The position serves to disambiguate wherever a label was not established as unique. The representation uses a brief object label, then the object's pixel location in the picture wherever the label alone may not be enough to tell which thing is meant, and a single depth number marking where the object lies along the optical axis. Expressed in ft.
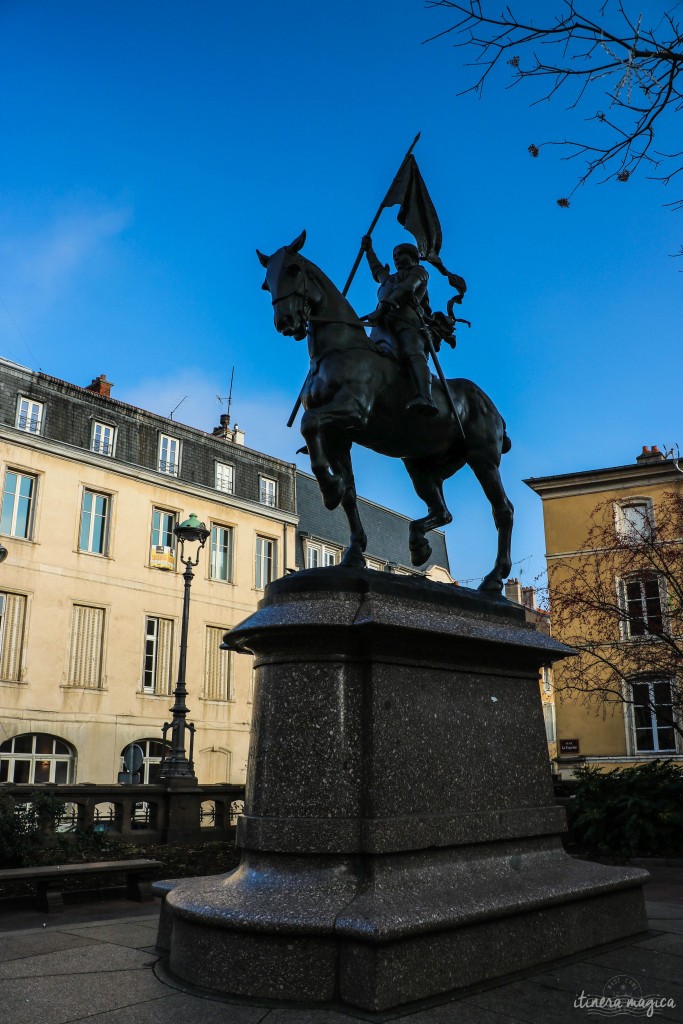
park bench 26.61
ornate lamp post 55.71
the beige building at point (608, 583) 84.89
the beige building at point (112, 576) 84.94
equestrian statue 17.94
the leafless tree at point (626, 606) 61.00
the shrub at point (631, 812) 41.70
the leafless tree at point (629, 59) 10.85
